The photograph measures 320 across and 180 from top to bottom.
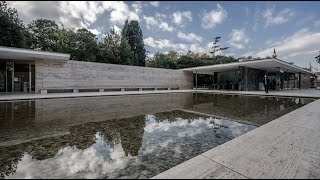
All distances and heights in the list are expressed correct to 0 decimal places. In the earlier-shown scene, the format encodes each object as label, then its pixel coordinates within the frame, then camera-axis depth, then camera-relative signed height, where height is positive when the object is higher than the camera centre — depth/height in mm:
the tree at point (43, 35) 24000 +6599
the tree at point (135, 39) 30406 +7813
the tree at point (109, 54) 24719 +4475
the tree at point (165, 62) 32188 +4390
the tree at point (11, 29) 18547 +5803
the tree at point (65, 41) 24203 +6043
